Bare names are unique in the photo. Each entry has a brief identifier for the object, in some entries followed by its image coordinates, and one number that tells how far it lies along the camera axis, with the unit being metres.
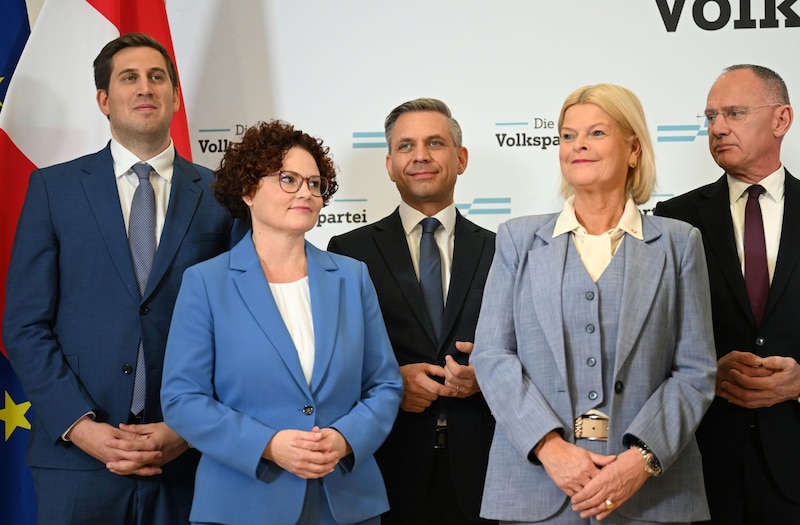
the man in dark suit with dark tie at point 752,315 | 3.24
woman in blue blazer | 2.62
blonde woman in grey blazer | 2.59
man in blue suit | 3.05
